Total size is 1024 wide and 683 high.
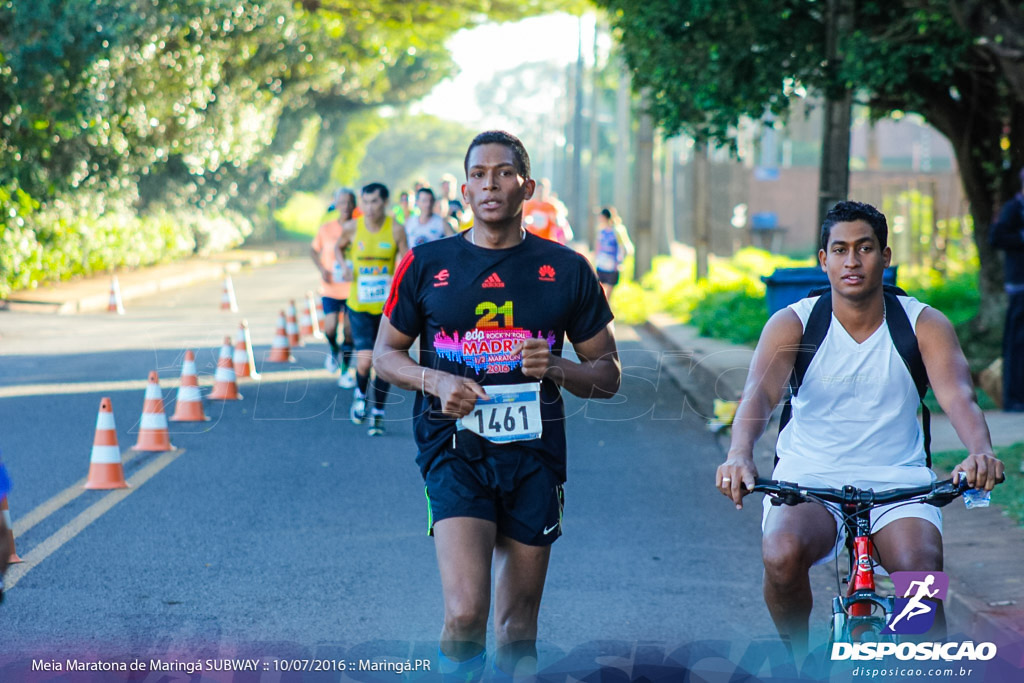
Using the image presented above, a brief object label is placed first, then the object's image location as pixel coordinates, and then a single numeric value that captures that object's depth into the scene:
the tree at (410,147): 131.12
